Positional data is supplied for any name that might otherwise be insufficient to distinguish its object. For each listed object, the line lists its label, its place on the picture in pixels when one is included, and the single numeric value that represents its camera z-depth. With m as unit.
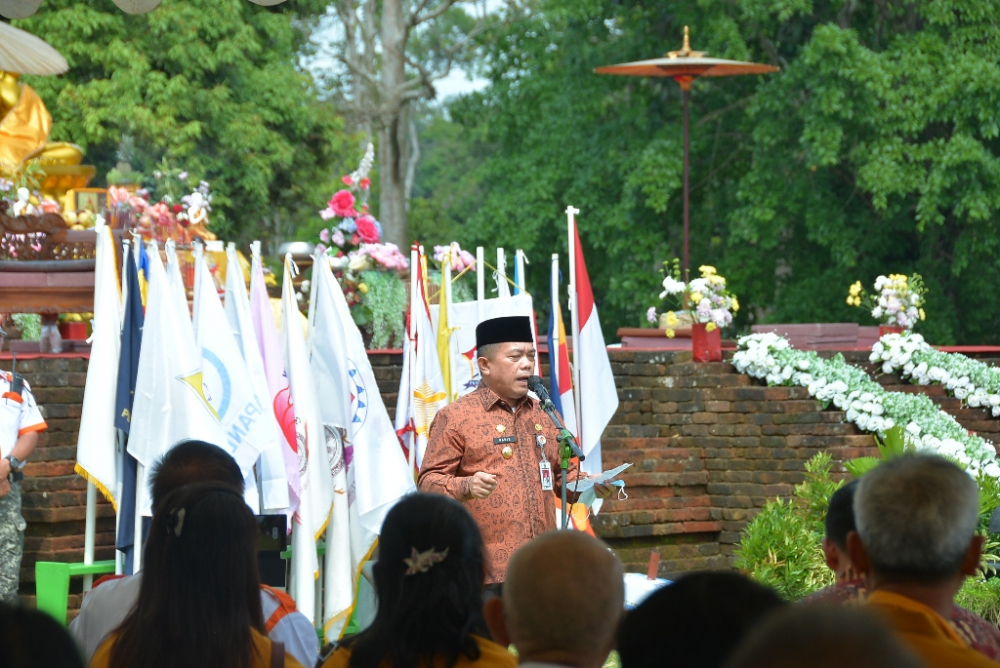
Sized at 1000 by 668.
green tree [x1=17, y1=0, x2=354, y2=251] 38.34
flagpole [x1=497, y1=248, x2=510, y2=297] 15.21
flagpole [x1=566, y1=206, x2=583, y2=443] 14.62
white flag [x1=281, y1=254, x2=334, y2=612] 12.34
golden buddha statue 29.52
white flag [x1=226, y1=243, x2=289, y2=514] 12.05
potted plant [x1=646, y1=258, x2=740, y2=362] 20.84
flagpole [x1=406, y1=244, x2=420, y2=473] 13.84
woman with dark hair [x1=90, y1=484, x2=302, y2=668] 5.76
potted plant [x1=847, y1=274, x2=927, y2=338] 22.66
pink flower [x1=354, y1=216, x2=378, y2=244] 19.75
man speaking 10.45
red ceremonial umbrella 26.77
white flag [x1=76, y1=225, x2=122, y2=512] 11.83
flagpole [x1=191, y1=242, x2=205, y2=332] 12.45
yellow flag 14.83
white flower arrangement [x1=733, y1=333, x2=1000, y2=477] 19.53
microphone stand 10.27
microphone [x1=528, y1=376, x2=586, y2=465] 10.28
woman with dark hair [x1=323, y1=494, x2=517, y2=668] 5.56
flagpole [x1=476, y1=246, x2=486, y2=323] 15.34
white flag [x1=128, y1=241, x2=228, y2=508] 11.73
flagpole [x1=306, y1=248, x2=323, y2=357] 13.27
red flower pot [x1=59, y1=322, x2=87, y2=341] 23.64
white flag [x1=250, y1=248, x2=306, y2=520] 12.39
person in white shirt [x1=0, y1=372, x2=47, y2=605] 13.09
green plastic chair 11.90
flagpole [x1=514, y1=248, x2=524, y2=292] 15.29
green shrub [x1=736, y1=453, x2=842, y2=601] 15.73
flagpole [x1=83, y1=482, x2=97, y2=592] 12.37
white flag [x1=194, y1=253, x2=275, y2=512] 11.91
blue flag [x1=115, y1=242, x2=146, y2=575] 11.84
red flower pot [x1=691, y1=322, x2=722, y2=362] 20.84
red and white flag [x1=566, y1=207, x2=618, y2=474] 14.55
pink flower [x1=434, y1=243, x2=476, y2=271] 18.05
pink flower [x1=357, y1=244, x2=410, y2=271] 19.52
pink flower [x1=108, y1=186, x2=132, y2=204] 23.56
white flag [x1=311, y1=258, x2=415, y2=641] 12.68
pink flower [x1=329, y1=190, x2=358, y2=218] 19.92
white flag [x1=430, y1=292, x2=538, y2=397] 14.72
